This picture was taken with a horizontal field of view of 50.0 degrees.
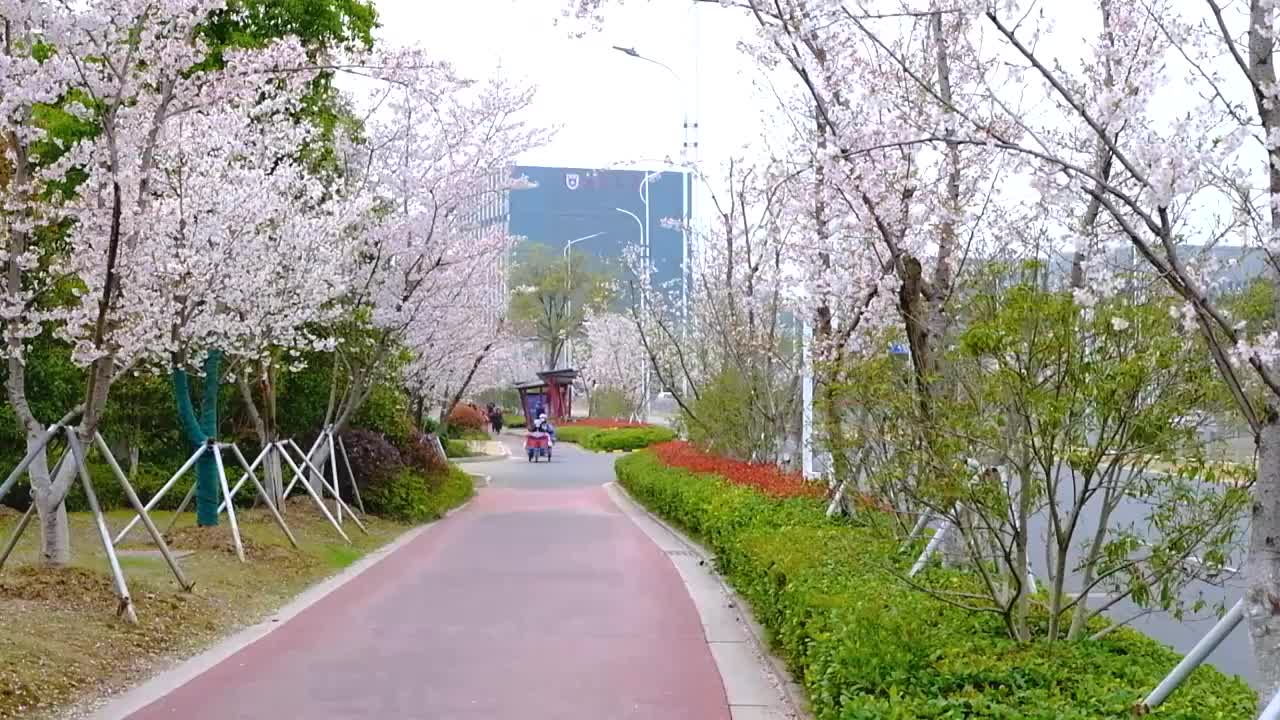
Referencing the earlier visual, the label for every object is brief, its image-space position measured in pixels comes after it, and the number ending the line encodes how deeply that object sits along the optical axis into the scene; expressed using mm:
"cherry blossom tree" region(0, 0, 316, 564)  9328
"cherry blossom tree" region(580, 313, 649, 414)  65312
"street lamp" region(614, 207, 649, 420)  32213
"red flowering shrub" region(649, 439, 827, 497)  15242
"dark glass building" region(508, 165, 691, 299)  134125
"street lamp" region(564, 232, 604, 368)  70750
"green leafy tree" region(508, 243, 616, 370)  71188
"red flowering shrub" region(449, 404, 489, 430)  44750
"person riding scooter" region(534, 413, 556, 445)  43000
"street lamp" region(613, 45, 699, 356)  21370
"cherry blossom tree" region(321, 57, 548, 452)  18609
